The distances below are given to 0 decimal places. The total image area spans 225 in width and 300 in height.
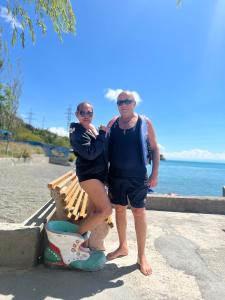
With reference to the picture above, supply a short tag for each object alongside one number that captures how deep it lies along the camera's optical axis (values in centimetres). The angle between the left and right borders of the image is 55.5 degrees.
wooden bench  223
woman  205
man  217
